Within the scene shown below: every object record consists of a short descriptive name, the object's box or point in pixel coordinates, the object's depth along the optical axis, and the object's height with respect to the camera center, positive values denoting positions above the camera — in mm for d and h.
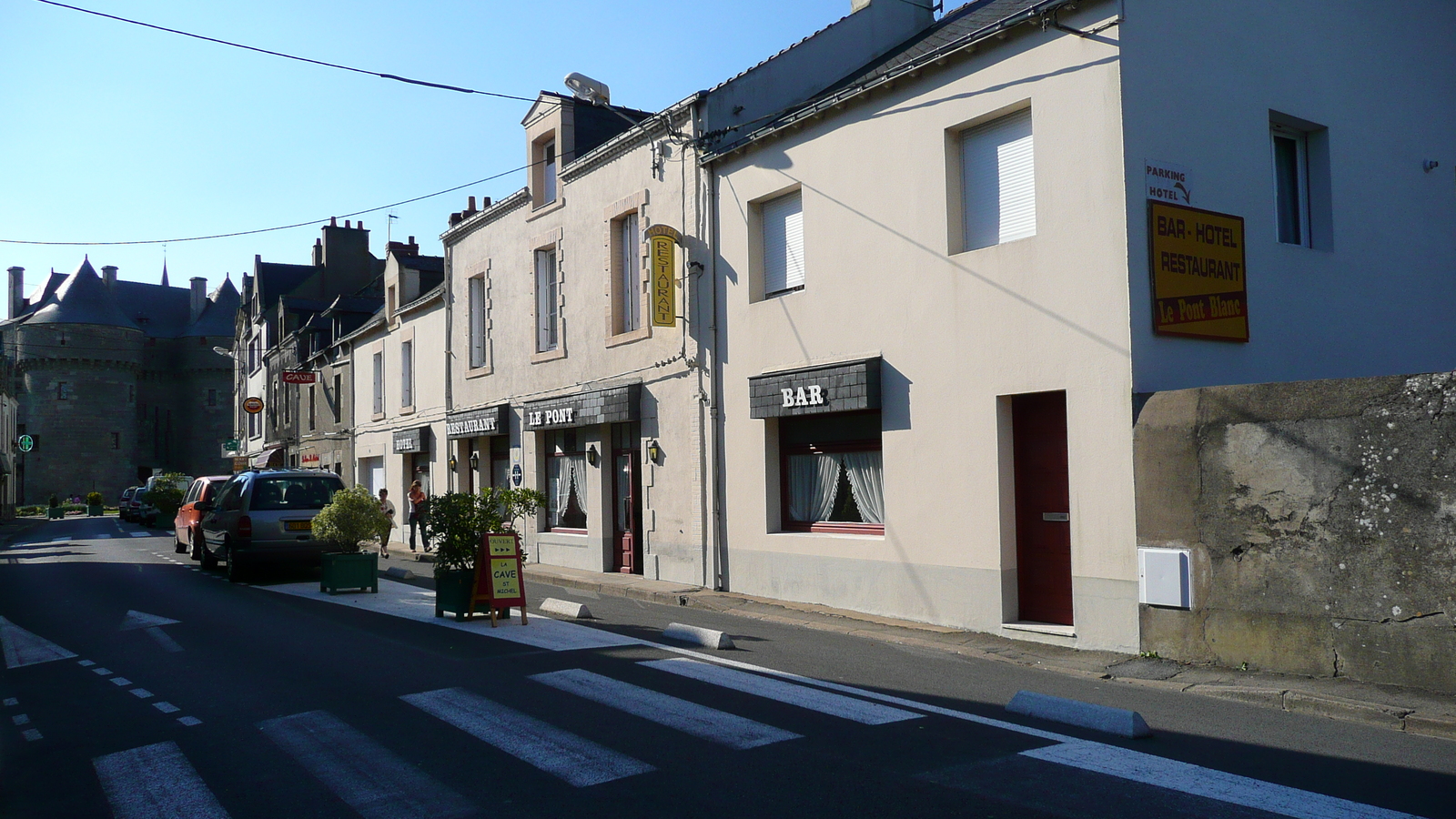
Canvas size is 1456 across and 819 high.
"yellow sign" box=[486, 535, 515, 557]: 11391 -730
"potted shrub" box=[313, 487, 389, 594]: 14227 -730
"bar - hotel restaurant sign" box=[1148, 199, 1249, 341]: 9672 +1811
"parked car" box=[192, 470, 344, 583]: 15711 -531
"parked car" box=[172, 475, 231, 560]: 20625 -701
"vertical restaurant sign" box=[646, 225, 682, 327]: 15273 +2957
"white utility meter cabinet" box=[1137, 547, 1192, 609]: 8867 -966
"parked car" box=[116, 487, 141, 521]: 45125 -801
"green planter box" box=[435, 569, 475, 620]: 11500 -1202
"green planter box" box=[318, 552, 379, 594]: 14398 -1246
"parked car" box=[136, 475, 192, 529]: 39594 -895
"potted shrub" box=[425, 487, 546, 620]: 11398 -607
